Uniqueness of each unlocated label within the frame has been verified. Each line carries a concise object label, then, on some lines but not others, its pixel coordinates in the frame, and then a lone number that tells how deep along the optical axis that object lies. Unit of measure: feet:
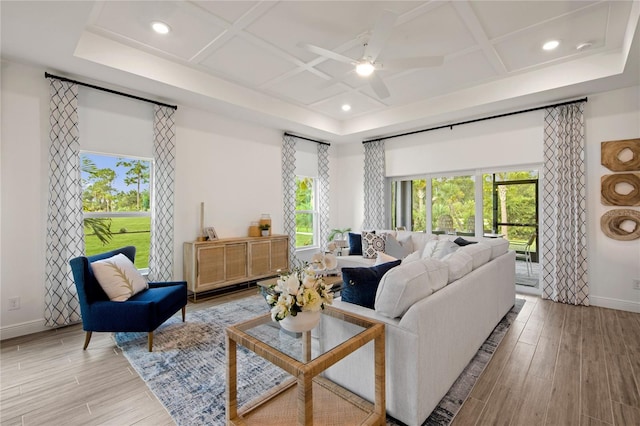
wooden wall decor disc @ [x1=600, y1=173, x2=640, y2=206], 12.03
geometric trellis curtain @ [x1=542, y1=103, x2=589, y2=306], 12.97
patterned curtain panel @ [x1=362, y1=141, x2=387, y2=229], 19.69
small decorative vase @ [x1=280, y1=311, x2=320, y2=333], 5.51
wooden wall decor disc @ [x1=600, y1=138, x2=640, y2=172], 12.01
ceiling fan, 8.09
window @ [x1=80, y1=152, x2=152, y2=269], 12.03
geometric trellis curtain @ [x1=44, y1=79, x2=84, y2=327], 10.45
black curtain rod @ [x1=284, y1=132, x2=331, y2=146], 18.63
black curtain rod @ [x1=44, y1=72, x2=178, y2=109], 10.48
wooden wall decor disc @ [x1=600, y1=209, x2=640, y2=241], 12.09
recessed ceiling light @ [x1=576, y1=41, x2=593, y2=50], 10.43
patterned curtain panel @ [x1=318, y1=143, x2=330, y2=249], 21.07
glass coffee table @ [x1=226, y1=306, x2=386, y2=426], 5.02
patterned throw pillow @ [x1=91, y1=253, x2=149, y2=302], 8.99
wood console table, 13.65
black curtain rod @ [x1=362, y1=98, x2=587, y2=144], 13.28
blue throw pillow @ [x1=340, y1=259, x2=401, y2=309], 6.60
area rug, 6.31
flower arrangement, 5.34
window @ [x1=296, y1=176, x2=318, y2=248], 20.58
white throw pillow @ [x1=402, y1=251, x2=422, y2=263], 10.65
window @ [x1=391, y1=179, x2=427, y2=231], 18.86
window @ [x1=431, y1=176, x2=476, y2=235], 16.76
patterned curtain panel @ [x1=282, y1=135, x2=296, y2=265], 18.53
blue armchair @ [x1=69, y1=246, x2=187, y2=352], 8.55
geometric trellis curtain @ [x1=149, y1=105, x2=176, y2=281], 13.07
